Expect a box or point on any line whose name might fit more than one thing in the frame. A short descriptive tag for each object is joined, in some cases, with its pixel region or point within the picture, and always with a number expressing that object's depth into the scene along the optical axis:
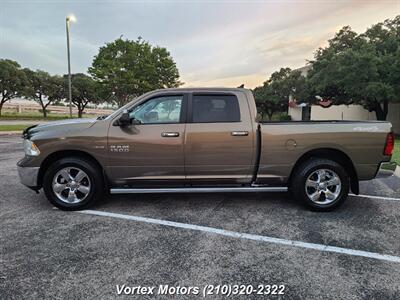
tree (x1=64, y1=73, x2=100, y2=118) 40.91
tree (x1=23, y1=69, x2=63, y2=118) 37.28
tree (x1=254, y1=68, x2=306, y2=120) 35.56
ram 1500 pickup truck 4.27
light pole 16.11
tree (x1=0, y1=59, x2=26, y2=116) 32.53
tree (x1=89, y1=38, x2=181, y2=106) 25.55
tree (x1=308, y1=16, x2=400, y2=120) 16.03
